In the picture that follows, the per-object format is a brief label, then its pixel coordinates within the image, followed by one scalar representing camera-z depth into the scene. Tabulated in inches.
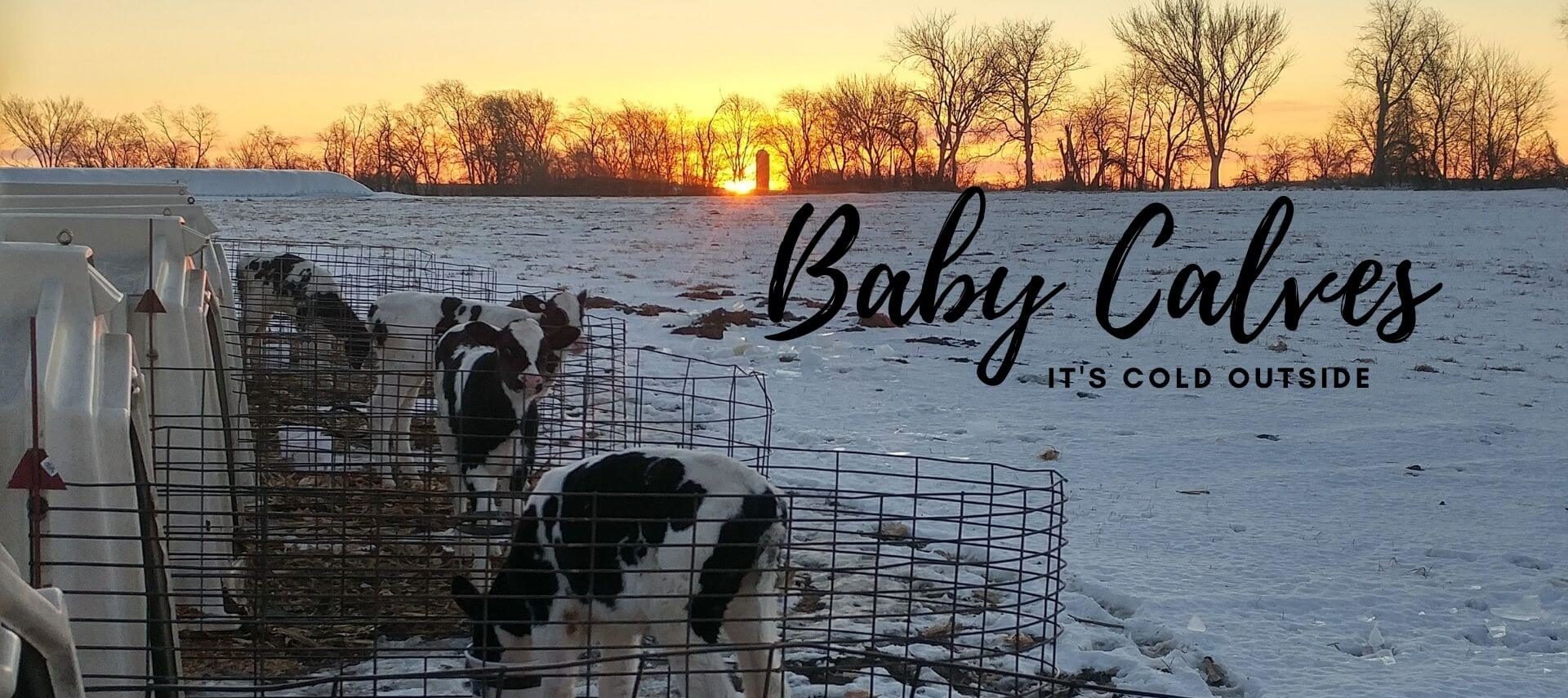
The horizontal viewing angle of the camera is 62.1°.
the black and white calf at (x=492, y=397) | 348.2
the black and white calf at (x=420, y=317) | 483.2
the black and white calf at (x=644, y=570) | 215.9
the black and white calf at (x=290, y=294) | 590.6
